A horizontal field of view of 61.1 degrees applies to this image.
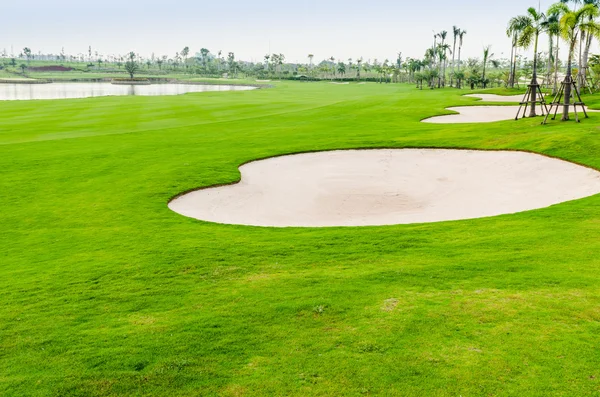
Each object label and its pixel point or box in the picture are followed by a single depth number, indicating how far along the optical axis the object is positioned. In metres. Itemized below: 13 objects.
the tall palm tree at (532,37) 38.38
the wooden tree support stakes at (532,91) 37.43
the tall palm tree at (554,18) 46.42
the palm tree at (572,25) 34.19
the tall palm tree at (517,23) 78.69
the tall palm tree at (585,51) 61.36
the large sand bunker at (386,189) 17.88
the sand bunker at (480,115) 41.47
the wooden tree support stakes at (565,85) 32.09
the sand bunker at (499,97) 61.94
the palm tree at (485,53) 111.96
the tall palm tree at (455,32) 124.09
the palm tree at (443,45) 129.07
